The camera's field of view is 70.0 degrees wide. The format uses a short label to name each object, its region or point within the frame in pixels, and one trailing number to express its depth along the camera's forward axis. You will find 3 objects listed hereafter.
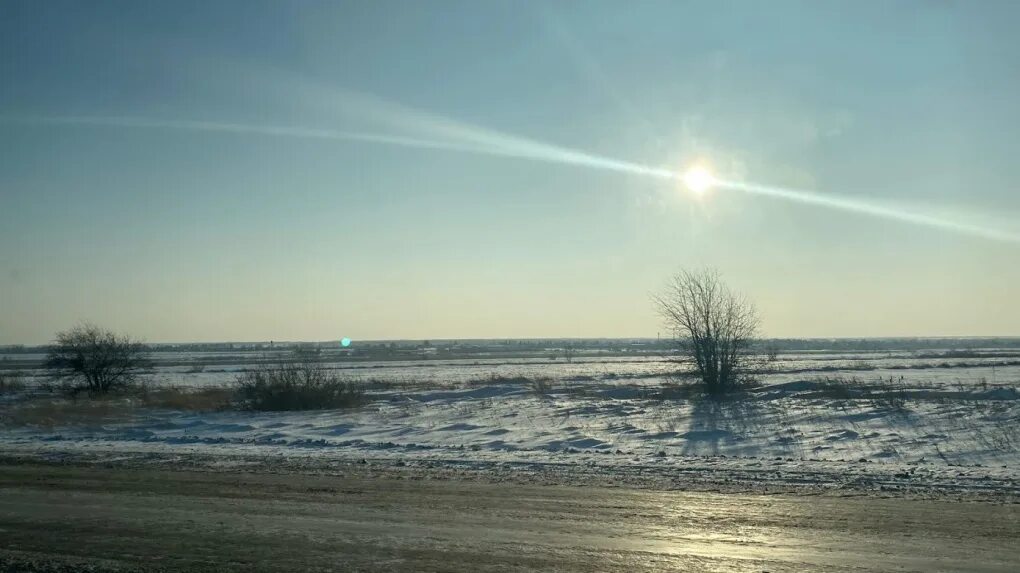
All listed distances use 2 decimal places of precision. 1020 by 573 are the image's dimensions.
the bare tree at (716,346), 32.94
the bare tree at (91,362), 41.47
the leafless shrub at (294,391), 30.41
